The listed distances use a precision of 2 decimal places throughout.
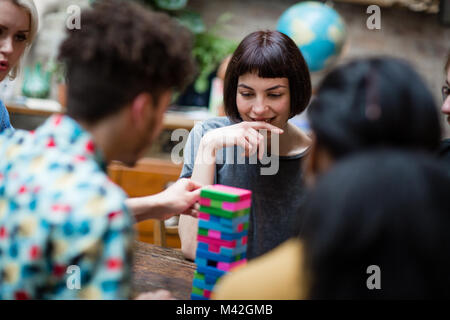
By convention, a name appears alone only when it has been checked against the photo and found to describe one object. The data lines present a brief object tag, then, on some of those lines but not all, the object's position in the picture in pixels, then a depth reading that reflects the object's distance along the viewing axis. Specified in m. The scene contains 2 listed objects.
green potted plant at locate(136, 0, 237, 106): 3.78
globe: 2.98
